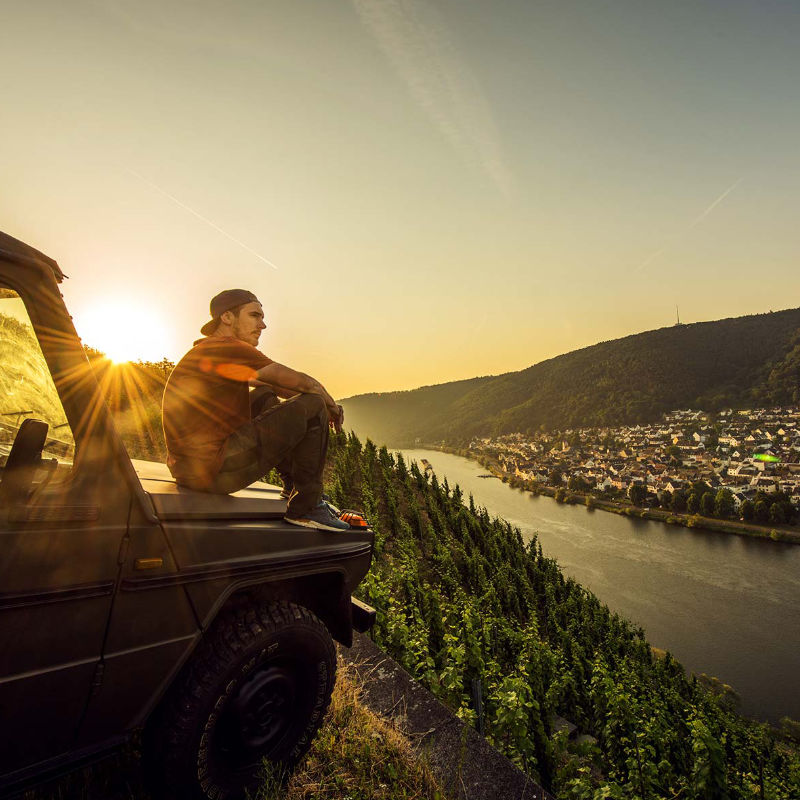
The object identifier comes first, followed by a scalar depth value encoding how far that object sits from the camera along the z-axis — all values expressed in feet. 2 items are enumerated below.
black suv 5.41
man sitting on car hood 8.80
